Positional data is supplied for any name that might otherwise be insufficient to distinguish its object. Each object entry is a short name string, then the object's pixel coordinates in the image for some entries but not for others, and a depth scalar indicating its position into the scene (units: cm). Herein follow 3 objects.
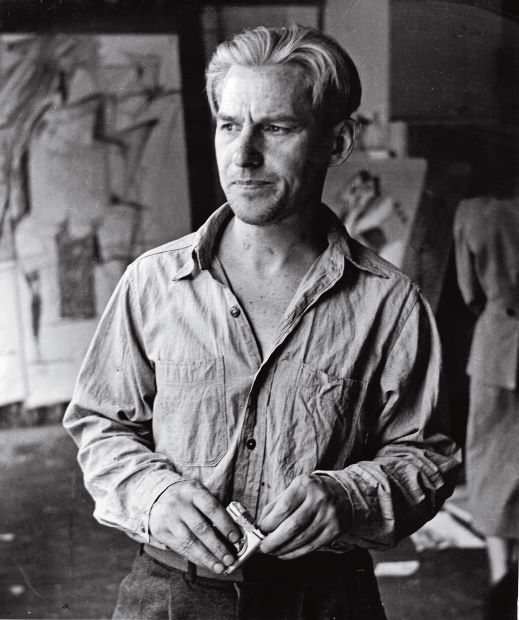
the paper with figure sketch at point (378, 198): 185
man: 108
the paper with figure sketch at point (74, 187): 173
